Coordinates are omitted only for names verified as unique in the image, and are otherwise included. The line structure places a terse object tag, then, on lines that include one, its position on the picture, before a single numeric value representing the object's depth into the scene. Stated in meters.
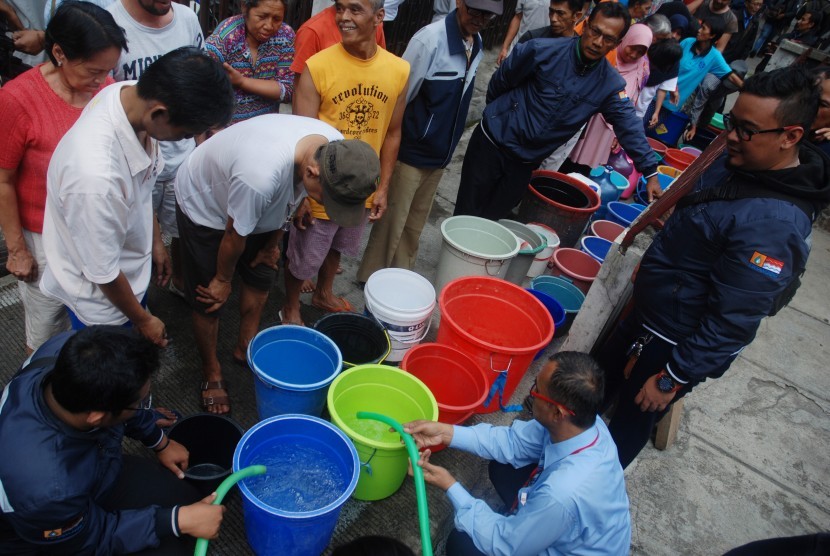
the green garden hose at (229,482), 1.69
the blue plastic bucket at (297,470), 2.08
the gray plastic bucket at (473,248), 3.57
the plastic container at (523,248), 4.16
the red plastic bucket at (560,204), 4.73
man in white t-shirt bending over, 2.12
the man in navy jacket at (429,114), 3.28
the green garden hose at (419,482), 1.90
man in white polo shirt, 1.74
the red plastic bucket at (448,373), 2.93
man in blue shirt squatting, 1.85
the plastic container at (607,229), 5.12
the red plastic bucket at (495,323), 2.93
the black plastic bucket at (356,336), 3.00
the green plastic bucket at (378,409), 2.35
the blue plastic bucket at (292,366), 2.44
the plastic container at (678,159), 6.92
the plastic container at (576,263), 4.55
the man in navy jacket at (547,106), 3.63
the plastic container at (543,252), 4.50
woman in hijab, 5.12
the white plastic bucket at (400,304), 3.01
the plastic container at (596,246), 4.83
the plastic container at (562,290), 4.27
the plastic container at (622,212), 5.42
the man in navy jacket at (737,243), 2.12
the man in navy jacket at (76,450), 1.49
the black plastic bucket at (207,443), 2.30
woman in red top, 2.00
